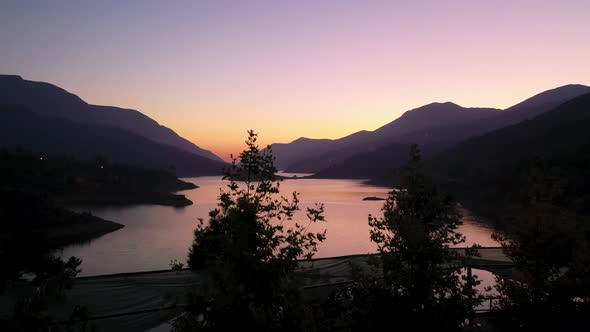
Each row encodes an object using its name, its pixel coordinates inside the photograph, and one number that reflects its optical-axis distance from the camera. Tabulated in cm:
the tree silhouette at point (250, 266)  426
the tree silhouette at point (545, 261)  924
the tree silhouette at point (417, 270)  685
